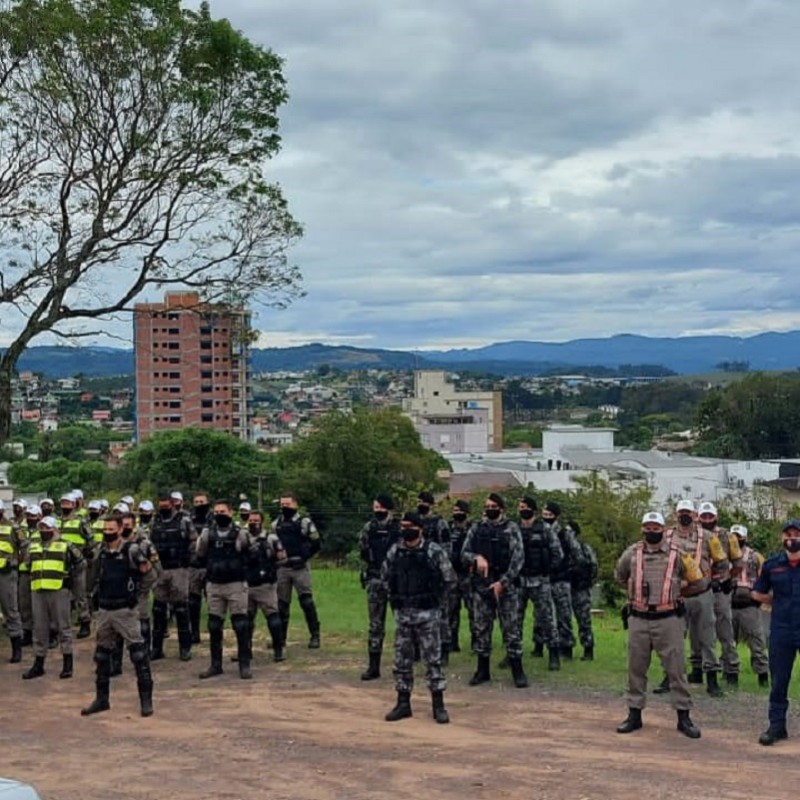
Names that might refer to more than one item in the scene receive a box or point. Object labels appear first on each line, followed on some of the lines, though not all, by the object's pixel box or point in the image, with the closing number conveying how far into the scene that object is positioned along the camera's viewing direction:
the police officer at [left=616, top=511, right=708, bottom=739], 9.56
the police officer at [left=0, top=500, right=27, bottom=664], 13.31
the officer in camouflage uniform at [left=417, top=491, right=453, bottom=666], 12.49
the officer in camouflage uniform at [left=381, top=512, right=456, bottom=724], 10.13
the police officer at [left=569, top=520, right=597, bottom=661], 13.14
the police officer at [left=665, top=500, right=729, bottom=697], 10.62
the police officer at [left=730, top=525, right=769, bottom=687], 11.82
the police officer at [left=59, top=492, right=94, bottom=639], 13.48
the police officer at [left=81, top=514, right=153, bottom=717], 10.52
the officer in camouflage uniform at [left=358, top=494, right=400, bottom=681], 11.98
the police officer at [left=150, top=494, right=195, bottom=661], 13.20
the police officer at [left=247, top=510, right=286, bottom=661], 12.38
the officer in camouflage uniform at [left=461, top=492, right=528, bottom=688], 11.18
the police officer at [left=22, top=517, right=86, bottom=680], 12.34
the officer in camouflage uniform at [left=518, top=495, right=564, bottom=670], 12.05
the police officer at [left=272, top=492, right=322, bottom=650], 13.41
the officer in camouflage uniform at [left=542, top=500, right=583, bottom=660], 12.59
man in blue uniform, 9.25
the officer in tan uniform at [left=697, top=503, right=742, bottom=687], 11.33
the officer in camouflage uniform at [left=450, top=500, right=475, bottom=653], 12.23
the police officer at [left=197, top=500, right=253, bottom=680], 11.94
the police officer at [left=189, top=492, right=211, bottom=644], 13.62
